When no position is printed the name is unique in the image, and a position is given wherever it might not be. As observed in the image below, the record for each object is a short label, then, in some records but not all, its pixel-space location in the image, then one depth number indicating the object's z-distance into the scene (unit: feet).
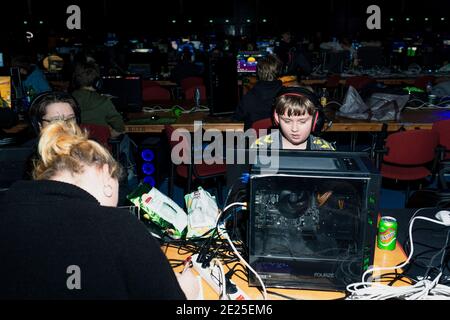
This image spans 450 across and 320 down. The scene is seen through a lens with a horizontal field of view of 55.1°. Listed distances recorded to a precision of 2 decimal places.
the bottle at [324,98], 15.92
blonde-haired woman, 3.26
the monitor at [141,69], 25.73
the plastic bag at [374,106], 13.94
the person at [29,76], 16.40
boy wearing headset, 7.29
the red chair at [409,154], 11.25
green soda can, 5.54
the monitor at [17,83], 15.57
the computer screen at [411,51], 30.25
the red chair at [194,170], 11.96
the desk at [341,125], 13.62
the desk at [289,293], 4.65
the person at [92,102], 12.87
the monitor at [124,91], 15.34
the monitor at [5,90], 13.91
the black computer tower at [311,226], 4.48
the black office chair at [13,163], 5.29
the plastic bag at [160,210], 5.80
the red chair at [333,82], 24.34
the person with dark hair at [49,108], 7.89
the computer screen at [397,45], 33.00
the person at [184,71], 24.93
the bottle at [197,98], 16.28
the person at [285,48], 30.07
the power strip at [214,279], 4.48
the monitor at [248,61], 26.73
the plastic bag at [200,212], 6.07
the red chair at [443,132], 12.00
